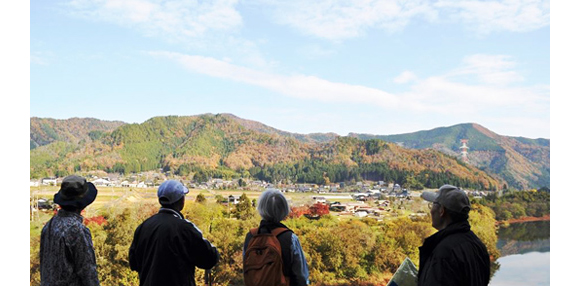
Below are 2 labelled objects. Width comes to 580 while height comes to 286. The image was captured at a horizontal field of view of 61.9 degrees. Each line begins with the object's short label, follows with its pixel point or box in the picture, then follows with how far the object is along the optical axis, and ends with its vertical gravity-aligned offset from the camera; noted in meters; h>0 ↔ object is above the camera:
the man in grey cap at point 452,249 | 1.76 -0.40
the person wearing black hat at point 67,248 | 2.20 -0.50
